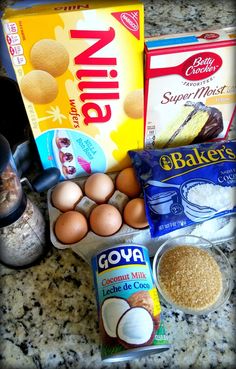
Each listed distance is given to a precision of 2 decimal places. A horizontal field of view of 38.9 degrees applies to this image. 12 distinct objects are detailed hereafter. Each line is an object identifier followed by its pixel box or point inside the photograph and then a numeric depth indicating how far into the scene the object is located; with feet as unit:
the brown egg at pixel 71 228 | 2.32
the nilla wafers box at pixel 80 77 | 1.87
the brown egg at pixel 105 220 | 2.33
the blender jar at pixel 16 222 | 1.94
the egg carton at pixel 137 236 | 2.35
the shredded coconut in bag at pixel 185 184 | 2.32
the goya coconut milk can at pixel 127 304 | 1.81
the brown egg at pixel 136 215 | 2.38
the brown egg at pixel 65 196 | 2.46
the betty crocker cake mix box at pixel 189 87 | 2.12
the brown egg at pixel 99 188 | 2.50
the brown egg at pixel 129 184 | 2.53
